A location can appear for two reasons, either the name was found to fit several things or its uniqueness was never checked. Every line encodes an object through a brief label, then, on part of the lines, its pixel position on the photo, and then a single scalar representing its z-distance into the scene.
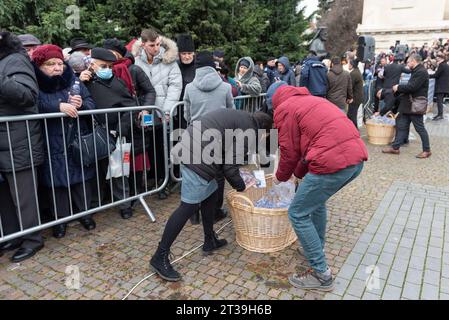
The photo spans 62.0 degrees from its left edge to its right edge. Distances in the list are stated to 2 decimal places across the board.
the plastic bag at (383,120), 8.22
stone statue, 9.95
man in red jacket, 2.73
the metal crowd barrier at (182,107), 4.68
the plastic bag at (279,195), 3.83
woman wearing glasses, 3.52
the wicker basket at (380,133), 8.20
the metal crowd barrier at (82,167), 3.30
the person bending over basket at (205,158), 2.97
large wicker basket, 3.44
